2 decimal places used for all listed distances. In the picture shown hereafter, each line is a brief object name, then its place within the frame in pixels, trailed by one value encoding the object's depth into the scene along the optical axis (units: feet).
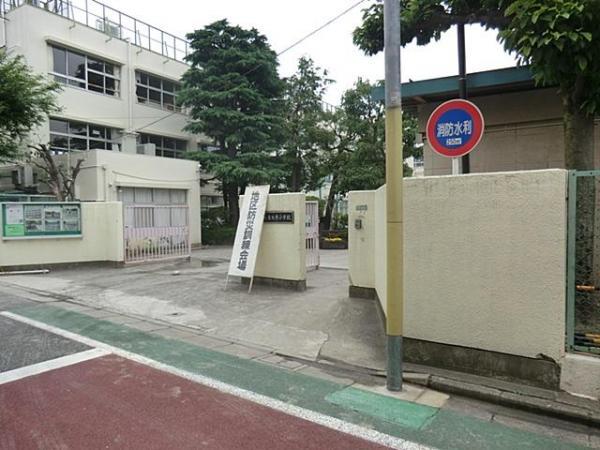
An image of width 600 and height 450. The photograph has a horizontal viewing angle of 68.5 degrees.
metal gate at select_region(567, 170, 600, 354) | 13.19
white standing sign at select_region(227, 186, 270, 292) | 31.14
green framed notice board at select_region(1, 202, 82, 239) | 40.63
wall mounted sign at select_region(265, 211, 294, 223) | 30.73
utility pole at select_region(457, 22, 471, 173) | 23.47
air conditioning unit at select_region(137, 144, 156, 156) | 70.33
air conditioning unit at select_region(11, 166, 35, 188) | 62.74
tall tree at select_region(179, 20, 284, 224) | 69.26
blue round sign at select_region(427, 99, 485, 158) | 15.62
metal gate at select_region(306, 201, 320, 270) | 37.47
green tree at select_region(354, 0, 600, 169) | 14.46
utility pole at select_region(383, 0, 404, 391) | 13.80
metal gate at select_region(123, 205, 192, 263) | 45.06
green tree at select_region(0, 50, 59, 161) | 45.60
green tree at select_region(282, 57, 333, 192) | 73.56
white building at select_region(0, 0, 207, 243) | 60.54
